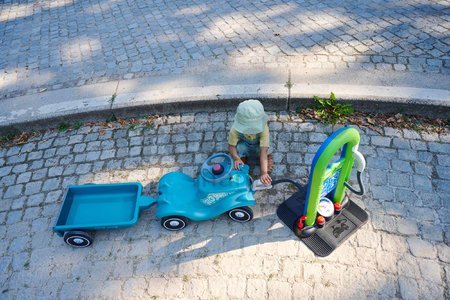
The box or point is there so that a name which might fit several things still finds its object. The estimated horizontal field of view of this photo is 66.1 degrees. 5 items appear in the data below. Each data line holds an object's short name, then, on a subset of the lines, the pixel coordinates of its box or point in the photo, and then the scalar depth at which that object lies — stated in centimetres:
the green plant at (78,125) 473
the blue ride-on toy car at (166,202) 324
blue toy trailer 330
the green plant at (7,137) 471
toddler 324
